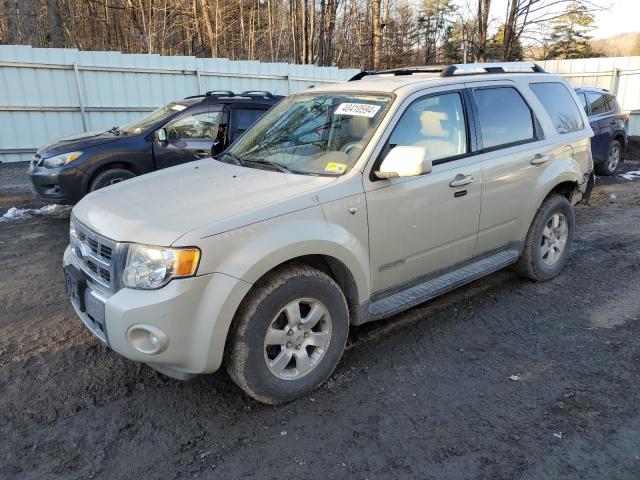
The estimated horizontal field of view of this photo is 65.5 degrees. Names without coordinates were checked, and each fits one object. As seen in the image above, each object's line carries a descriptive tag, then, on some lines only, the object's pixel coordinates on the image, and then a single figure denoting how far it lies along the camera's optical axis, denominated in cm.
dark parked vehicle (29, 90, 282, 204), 679
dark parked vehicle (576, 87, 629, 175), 995
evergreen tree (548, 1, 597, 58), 3678
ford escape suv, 262
